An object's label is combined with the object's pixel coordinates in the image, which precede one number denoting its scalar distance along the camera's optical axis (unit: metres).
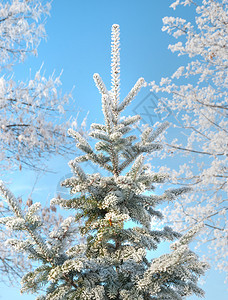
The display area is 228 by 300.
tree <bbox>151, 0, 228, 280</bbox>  5.74
